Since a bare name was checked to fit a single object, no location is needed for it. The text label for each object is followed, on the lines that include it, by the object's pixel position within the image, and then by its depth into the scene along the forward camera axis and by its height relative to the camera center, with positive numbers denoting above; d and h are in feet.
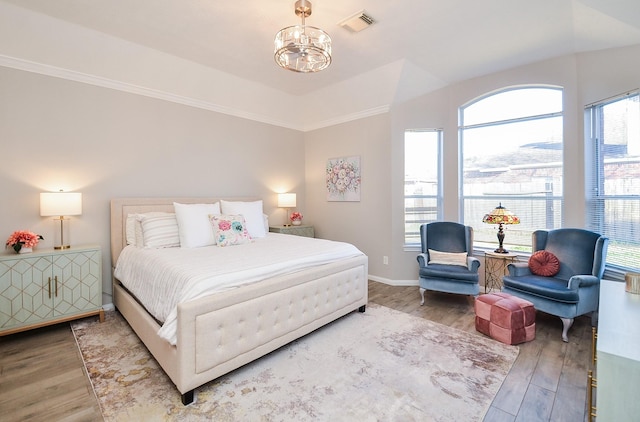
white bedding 6.13 -1.45
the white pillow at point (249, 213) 11.83 -0.12
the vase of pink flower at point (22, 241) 8.25 -0.84
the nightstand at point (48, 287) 7.87 -2.21
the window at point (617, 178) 8.81 +0.94
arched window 11.20 +2.00
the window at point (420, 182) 13.93 +1.31
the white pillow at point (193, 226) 9.84 -0.55
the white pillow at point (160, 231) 9.64 -0.70
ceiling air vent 8.48 +5.76
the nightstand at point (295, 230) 14.98 -1.09
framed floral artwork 14.74 +1.64
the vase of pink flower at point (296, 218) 15.94 -0.47
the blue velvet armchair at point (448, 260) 10.48 -2.06
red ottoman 7.93 -3.16
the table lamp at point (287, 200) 15.37 +0.52
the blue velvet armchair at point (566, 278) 8.18 -2.25
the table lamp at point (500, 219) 10.61 -0.42
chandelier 7.07 +4.22
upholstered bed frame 5.71 -2.71
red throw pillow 9.59 -1.93
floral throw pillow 10.12 -0.72
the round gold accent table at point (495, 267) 10.94 -2.42
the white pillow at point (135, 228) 10.00 -0.61
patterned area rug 5.49 -3.84
